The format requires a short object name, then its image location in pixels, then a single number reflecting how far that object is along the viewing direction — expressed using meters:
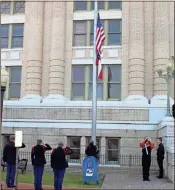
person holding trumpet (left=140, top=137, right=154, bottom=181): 15.21
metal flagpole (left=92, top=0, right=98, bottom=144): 18.03
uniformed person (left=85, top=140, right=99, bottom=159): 15.05
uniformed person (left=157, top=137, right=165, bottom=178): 15.65
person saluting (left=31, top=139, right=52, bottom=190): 11.99
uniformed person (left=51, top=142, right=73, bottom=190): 11.64
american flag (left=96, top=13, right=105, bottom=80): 18.45
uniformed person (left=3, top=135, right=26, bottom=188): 12.66
